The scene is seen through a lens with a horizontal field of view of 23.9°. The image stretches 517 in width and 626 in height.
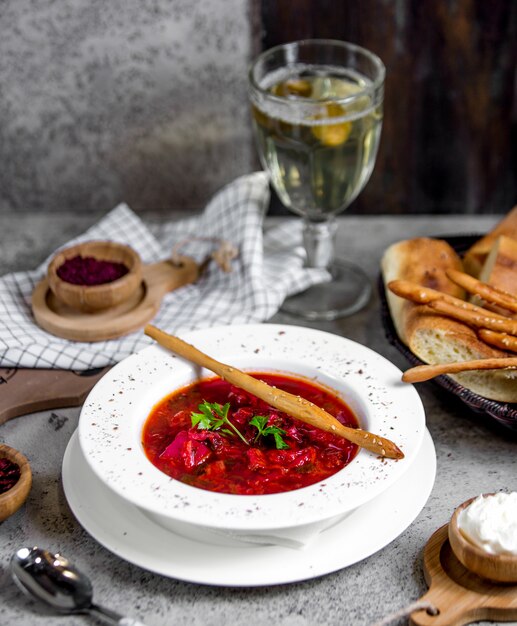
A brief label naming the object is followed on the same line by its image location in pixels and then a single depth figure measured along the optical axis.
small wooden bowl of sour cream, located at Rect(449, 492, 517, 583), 0.73
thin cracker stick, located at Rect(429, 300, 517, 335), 0.89
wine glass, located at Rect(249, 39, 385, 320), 0.99
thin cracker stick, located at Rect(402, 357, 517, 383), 0.85
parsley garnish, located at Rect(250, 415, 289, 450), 0.80
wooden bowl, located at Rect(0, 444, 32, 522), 0.80
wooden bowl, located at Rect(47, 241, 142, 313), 0.98
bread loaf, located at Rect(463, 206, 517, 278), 1.01
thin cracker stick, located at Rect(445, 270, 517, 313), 0.91
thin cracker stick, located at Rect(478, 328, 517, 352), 0.88
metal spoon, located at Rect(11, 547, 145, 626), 0.74
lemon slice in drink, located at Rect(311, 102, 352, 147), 0.98
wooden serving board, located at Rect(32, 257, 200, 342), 0.98
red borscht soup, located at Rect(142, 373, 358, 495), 0.78
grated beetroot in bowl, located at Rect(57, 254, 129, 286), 0.99
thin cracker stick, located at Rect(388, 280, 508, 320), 0.91
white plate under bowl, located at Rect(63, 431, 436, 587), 0.75
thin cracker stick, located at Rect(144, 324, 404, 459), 0.78
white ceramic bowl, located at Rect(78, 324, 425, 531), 0.74
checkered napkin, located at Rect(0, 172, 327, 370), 0.96
